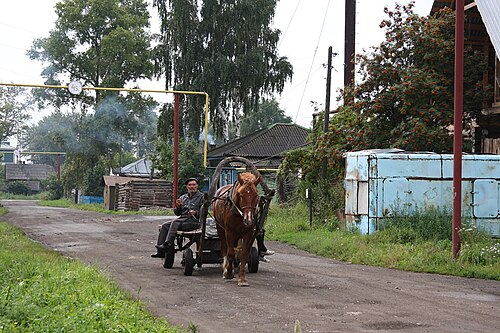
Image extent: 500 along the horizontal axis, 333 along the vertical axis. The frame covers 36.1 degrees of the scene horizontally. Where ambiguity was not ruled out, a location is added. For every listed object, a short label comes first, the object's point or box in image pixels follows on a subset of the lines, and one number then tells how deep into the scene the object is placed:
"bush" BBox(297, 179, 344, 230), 24.55
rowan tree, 23.70
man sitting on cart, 14.72
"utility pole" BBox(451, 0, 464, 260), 16.64
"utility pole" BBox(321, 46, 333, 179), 26.53
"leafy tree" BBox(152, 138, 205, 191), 45.03
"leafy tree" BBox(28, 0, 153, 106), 66.78
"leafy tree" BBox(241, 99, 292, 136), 94.69
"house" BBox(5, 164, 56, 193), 113.12
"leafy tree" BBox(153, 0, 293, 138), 50.50
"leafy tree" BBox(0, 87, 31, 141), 100.62
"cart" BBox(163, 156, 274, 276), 13.45
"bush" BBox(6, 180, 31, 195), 106.81
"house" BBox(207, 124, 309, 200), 46.36
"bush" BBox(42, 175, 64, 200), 88.81
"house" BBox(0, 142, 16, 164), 135.75
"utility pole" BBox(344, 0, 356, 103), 28.23
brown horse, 12.53
